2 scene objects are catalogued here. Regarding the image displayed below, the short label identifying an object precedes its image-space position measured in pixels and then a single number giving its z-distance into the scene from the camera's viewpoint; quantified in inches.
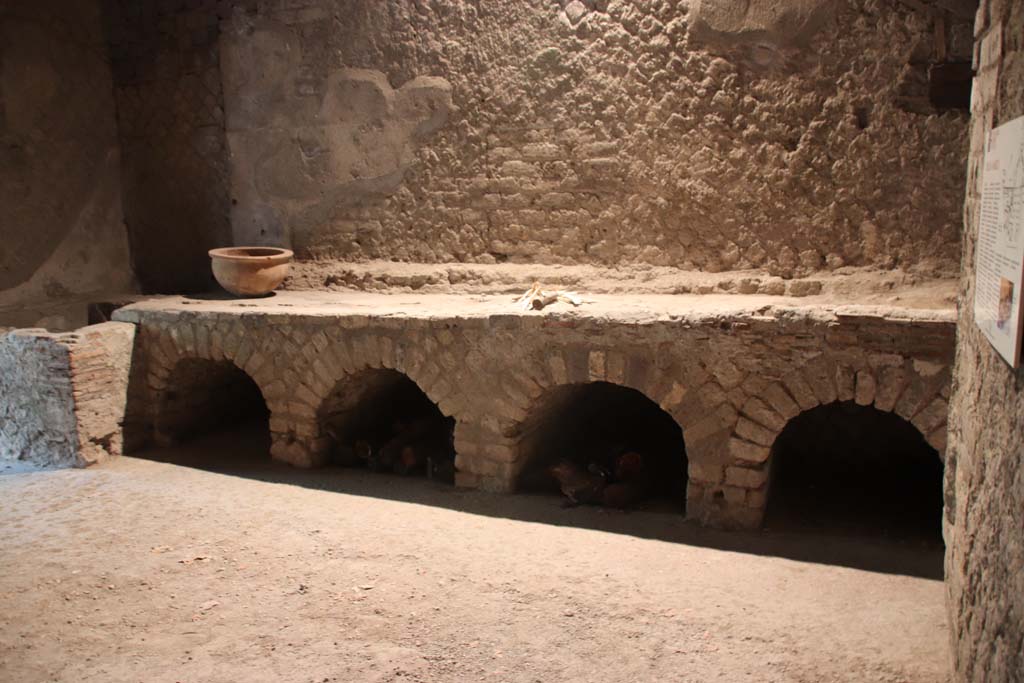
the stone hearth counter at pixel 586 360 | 179.0
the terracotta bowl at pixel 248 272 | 282.7
